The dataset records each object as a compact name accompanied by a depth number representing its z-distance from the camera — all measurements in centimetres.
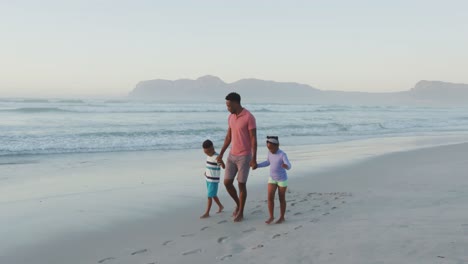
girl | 522
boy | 584
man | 539
